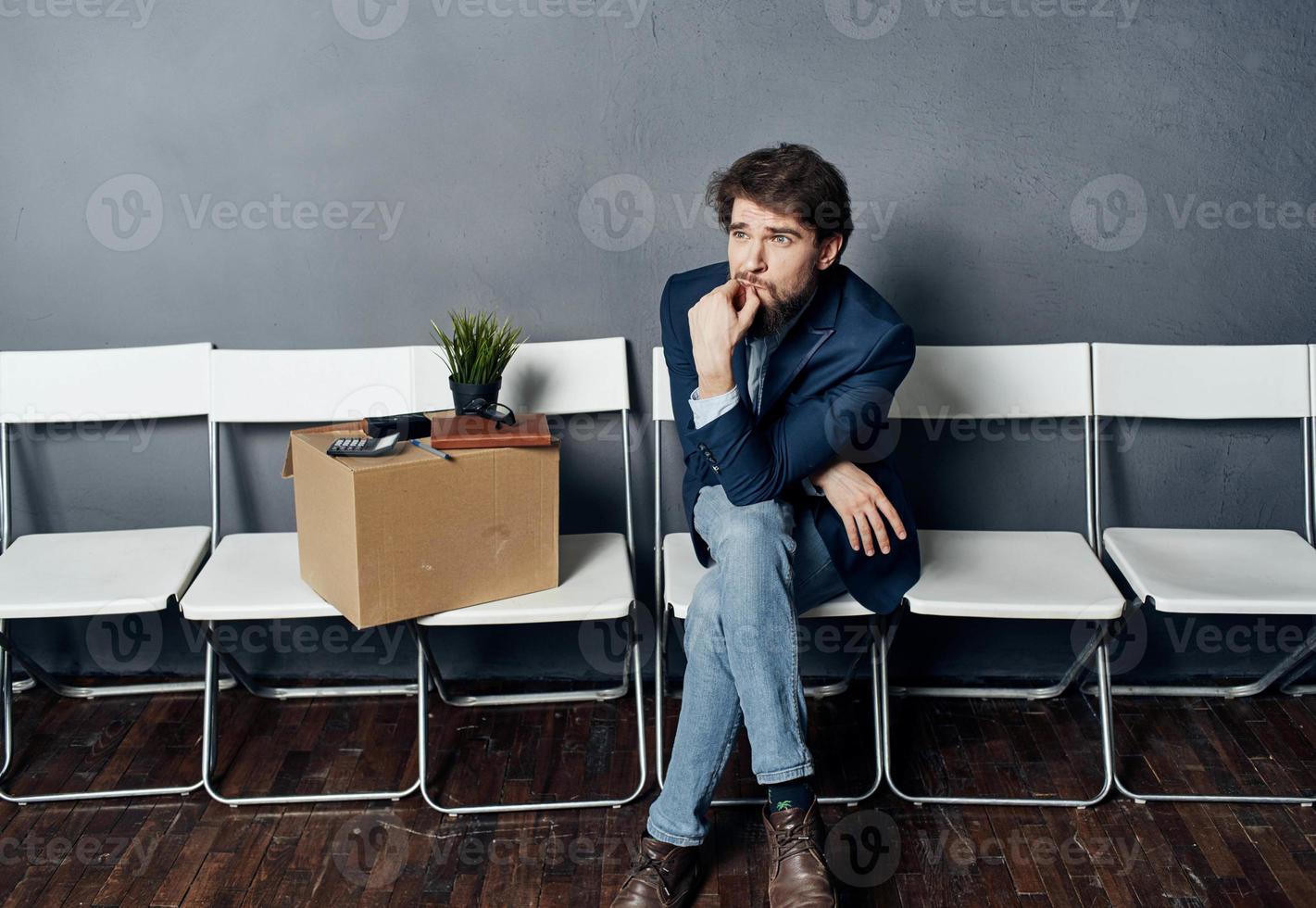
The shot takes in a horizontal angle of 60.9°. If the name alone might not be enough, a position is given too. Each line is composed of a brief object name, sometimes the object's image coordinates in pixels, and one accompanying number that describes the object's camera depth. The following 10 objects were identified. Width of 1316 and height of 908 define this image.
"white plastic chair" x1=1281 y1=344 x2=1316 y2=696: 2.91
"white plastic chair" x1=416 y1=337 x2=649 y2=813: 2.46
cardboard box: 2.30
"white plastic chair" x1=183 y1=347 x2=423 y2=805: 2.86
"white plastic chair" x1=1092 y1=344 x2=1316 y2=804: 2.78
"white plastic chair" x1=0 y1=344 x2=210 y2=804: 2.68
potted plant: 2.56
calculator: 2.31
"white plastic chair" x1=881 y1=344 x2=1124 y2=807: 2.44
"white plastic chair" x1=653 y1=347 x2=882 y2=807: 2.46
